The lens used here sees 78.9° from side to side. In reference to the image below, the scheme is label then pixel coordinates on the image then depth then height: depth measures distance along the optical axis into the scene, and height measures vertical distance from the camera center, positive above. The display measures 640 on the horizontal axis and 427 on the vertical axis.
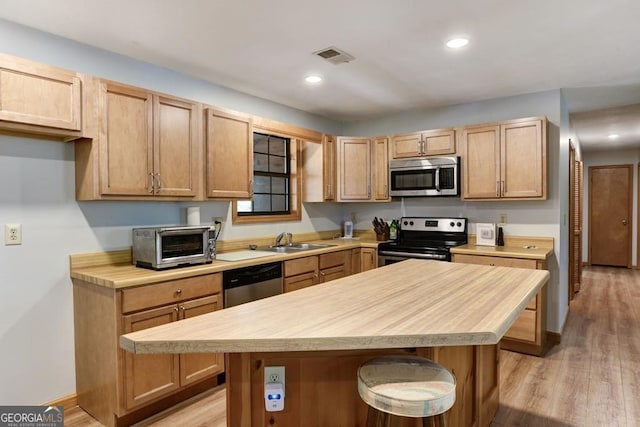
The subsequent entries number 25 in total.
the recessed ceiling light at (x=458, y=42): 2.54 +1.13
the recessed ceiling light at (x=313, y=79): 3.31 +1.15
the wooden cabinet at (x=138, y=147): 2.42 +0.44
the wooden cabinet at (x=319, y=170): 4.35 +0.48
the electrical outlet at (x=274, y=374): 1.42 -0.59
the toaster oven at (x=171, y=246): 2.57 -0.23
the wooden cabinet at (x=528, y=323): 3.29 -0.97
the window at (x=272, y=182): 3.94 +0.33
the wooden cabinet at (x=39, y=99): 2.05 +0.64
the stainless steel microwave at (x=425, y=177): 3.94 +0.36
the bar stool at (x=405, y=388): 1.23 -0.59
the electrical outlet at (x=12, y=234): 2.29 -0.12
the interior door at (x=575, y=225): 4.71 -0.20
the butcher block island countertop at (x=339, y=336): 1.19 -0.38
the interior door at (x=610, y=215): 7.48 -0.09
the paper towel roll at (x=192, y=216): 3.12 -0.03
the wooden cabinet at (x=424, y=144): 3.99 +0.72
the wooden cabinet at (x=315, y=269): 3.38 -0.54
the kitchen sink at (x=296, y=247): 3.84 -0.36
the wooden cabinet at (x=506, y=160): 3.50 +0.48
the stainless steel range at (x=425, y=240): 3.78 -0.32
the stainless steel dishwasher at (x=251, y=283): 2.84 -0.55
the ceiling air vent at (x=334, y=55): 2.72 +1.13
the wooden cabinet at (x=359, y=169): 4.49 +0.49
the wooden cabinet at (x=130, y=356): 2.25 -0.87
